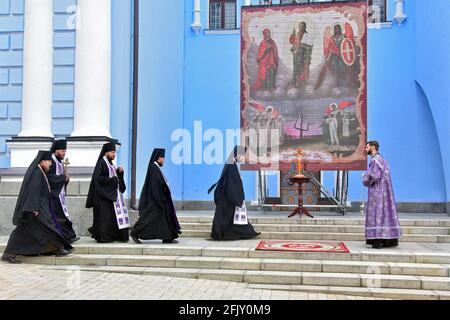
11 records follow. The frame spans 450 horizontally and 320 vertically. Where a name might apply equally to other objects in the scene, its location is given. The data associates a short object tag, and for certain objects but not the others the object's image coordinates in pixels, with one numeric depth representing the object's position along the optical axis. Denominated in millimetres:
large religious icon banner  12938
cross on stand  11617
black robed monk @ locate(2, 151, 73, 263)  8231
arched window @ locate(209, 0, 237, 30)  15805
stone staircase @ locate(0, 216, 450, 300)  7195
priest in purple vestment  8773
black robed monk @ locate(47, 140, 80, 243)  8852
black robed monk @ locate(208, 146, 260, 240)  9906
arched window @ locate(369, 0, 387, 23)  15000
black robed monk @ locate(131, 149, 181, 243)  9289
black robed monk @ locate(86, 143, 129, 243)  9438
